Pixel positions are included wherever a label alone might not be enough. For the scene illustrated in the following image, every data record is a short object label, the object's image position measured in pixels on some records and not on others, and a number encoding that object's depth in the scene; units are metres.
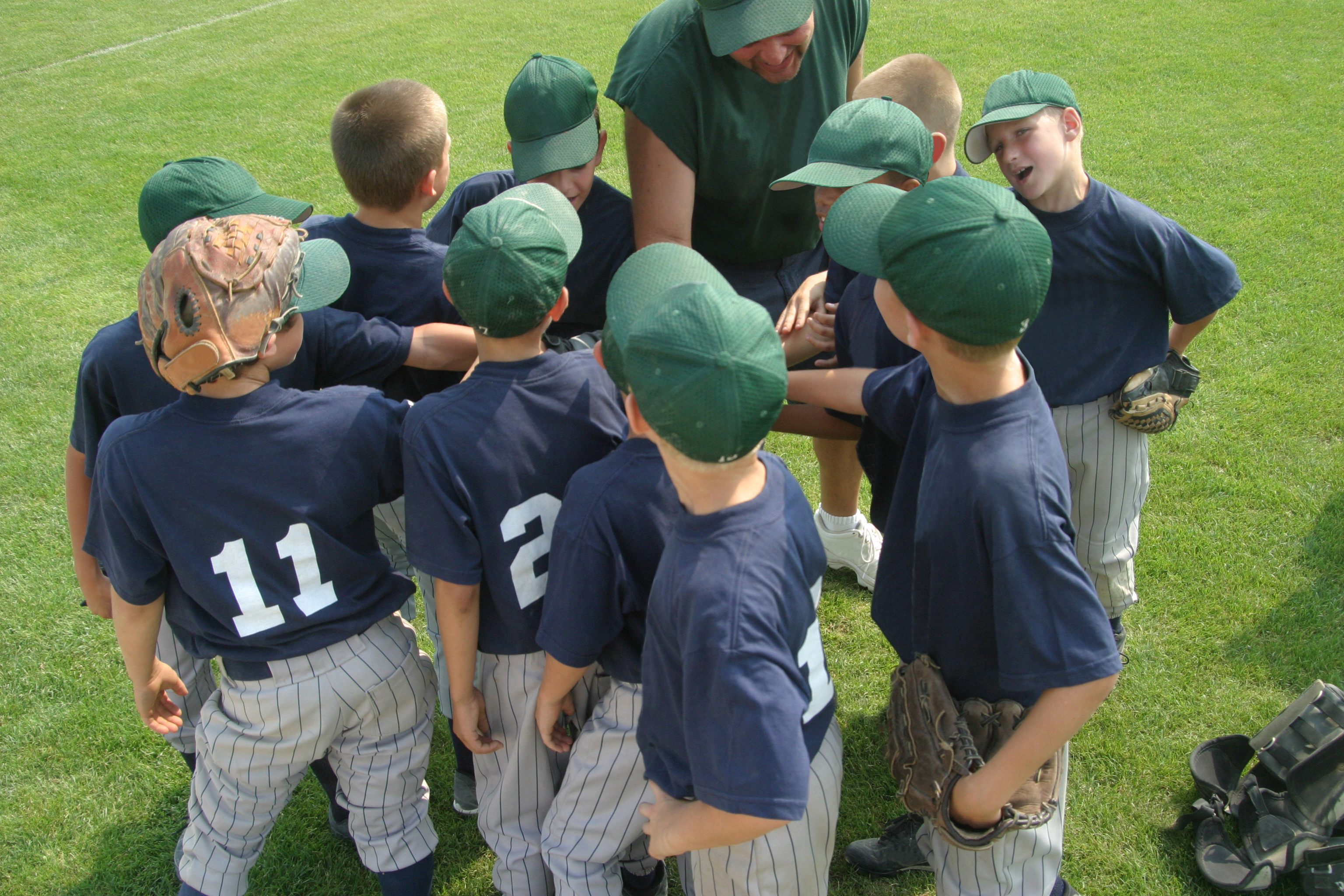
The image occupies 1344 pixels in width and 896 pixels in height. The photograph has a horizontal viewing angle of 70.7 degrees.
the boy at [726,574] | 1.54
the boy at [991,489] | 1.69
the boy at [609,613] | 1.85
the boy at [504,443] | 2.10
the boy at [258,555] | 2.11
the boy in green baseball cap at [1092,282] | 2.72
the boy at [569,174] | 2.92
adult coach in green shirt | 2.81
